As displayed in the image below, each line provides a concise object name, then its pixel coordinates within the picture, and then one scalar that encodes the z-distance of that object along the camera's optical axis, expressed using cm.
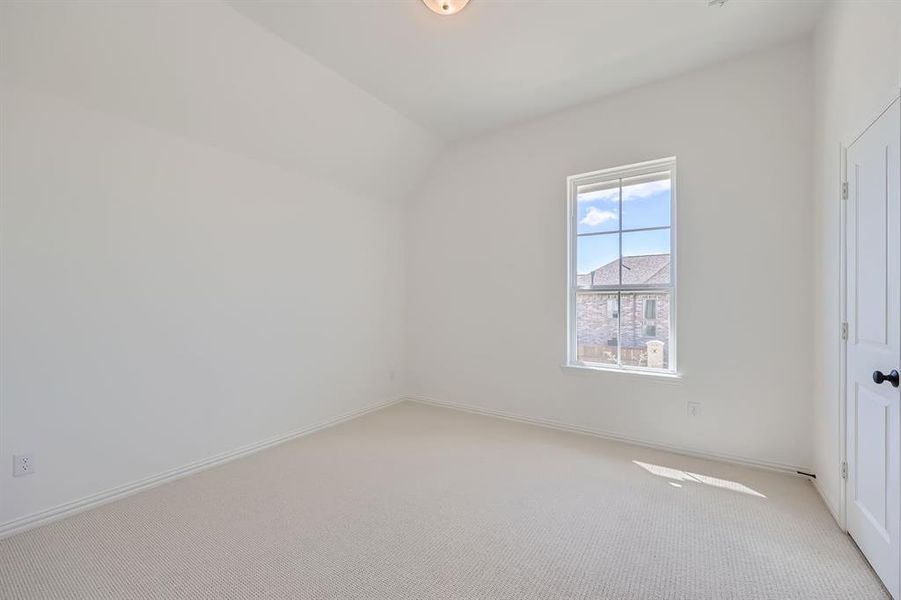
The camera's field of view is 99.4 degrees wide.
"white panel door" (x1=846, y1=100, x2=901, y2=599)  159
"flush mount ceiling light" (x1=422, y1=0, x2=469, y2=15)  208
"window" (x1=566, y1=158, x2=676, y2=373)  320
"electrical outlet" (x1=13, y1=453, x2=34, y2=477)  209
